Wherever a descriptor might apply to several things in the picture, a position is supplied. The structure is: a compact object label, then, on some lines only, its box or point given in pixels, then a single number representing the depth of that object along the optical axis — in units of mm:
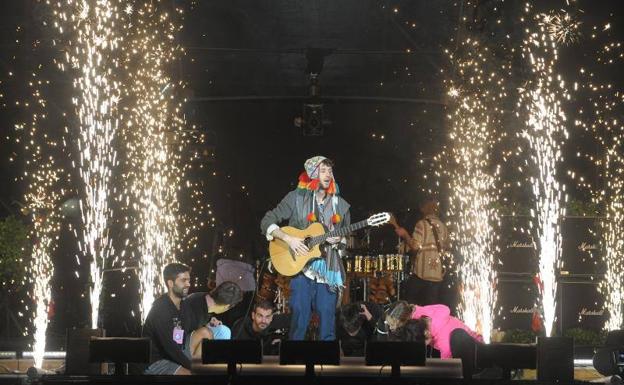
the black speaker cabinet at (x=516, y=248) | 16516
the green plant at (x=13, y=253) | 17750
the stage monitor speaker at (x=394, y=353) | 9625
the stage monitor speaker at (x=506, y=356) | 9680
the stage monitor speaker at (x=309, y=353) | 9641
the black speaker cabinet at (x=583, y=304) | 16297
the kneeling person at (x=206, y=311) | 11195
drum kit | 19062
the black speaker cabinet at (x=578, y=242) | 16375
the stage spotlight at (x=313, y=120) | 18594
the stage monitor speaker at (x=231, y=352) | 9609
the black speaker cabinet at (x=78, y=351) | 10602
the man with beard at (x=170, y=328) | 10367
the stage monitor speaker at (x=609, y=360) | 11617
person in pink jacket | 11156
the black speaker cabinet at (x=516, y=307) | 16250
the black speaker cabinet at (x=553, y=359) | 9727
